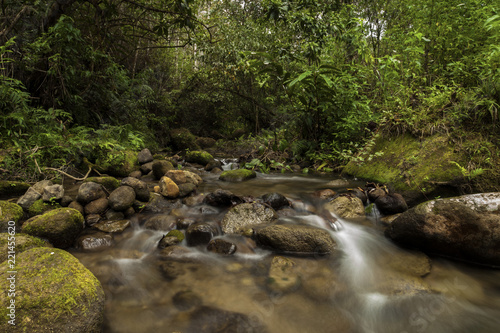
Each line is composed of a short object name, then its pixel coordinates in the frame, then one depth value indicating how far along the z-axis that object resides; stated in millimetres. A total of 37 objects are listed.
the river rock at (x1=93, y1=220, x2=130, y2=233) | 3666
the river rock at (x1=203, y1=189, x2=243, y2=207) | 4430
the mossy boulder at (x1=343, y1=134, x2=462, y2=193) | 3943
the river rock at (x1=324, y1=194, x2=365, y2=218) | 4066
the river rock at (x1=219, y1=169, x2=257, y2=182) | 6422
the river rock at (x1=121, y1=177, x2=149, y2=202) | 4406
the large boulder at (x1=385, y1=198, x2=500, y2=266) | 2719
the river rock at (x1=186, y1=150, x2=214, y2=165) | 8828
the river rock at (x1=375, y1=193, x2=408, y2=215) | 3930
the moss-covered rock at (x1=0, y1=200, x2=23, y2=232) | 3172
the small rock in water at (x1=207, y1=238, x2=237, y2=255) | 3264
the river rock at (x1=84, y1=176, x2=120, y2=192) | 4500
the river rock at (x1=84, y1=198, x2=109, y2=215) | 3859
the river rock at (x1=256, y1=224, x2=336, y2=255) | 3195
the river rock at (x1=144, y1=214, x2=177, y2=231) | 3839
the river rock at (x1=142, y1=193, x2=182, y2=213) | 4309
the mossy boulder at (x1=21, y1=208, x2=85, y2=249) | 3053
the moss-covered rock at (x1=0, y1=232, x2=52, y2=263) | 2422
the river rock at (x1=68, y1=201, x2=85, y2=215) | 3807
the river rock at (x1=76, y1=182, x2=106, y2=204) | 3918
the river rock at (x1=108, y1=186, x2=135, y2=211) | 3952
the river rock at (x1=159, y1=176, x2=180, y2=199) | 4703
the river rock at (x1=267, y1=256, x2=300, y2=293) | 2604
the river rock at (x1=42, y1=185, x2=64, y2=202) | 3774
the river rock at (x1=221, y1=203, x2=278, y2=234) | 3727
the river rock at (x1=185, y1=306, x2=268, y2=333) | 2070
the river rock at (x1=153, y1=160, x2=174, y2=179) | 6086
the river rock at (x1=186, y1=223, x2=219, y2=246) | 3447
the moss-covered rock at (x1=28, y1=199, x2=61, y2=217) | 3631
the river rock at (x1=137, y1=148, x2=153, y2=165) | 6968
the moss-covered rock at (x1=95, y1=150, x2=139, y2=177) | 6102
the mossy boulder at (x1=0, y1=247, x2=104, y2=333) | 1632
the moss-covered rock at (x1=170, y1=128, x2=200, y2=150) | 12281
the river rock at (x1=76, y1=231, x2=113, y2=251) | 3285
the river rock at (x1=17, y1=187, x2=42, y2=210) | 3668
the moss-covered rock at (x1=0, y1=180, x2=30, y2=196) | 4152
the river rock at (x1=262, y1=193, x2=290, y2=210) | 4309
